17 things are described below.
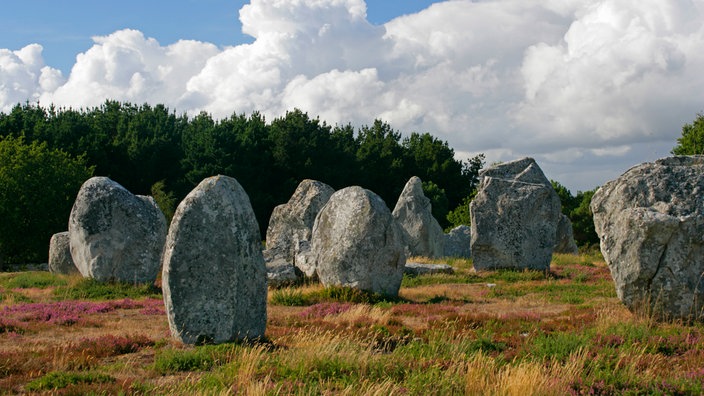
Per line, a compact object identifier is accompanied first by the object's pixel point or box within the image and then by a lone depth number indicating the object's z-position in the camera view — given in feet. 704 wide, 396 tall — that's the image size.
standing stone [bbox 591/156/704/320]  44.96
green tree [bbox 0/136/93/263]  121.19
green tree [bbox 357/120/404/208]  230.21
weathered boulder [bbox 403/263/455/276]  82.69
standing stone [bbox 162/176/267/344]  38.17
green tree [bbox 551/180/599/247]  166.50
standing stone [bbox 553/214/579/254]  131.54
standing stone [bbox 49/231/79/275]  89.35
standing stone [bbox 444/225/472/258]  131.95
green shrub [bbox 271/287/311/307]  59.67
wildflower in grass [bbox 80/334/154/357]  38.19
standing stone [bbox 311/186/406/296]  61.05
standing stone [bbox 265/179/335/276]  100.01
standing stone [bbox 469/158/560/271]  85.40
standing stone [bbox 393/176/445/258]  115.96
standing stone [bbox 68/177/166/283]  73.77
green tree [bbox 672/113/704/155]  181.71
